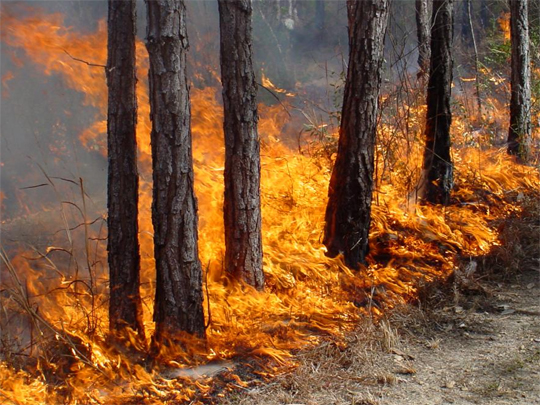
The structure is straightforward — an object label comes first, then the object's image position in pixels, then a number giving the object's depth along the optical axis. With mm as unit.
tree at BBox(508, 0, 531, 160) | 10962
